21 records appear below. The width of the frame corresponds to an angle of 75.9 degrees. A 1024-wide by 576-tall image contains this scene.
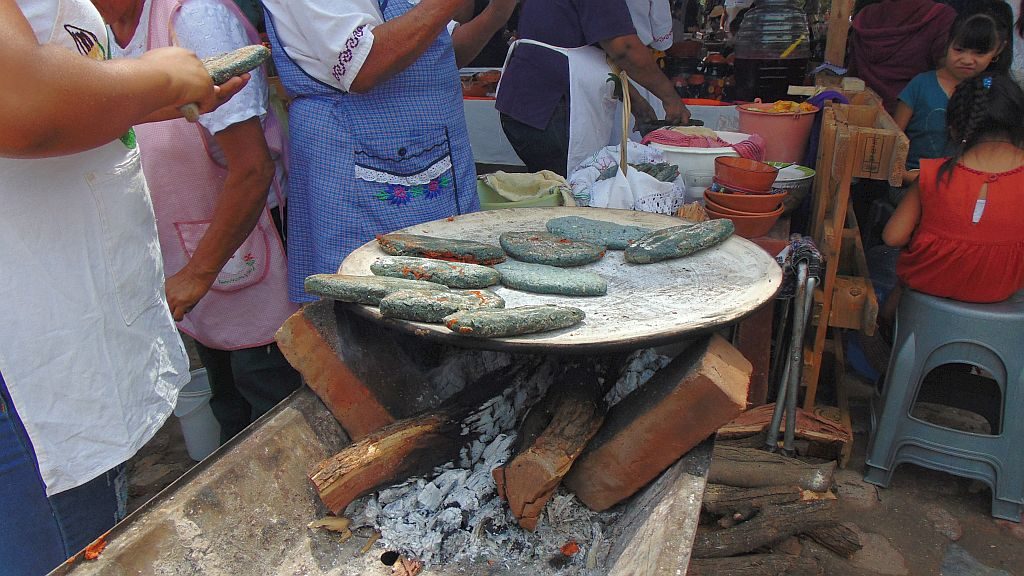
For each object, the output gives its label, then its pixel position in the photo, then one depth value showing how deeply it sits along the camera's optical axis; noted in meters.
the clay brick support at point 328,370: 1.79
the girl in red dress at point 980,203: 2.85
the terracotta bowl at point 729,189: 2.91
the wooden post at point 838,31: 5.21
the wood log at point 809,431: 3.17
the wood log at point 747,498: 2.67
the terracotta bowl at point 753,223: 2.88
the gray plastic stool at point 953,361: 2.81
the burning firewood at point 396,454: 1.69
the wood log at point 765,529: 2.58
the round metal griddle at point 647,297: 1.46
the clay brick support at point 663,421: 1.54
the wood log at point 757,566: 2.51
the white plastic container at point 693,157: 3.30
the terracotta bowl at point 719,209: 2.87
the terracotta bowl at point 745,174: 2.87
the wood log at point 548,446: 1.62
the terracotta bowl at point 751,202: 2.86
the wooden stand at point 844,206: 2.72
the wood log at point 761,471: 2.78
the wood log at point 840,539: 2.72
